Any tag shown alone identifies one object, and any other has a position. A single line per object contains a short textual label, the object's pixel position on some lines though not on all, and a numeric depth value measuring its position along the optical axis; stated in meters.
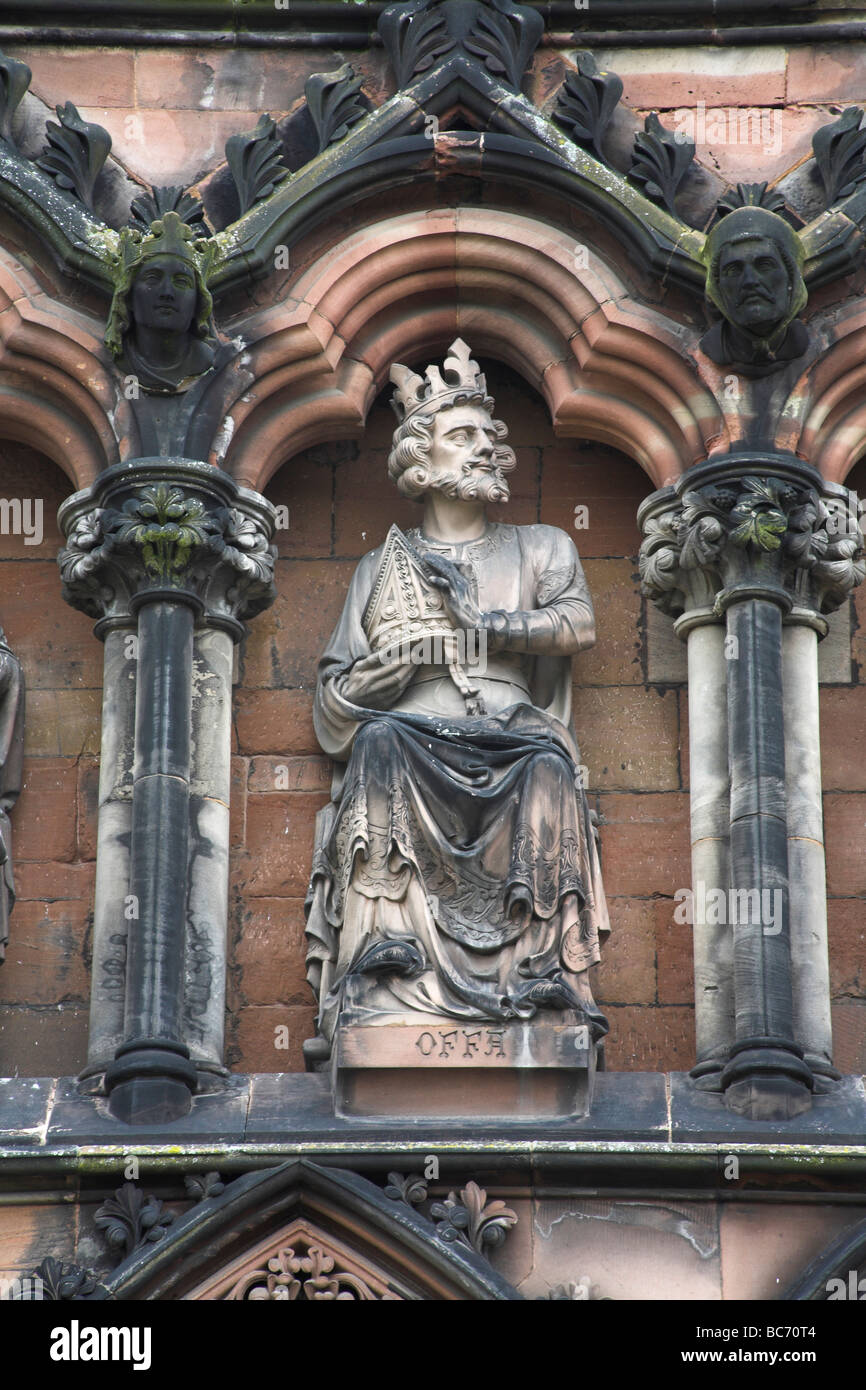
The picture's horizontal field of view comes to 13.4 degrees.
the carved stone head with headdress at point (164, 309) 13.48
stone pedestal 12.41
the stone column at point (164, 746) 12.64
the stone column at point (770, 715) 12.55
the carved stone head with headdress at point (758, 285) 13.51
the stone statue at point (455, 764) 12.62
